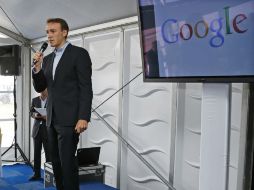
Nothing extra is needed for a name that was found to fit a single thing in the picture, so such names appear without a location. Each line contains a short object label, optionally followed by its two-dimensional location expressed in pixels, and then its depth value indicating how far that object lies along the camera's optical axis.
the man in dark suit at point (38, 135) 4.10
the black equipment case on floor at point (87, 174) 3.23
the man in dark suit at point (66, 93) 2.09
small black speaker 5.23
